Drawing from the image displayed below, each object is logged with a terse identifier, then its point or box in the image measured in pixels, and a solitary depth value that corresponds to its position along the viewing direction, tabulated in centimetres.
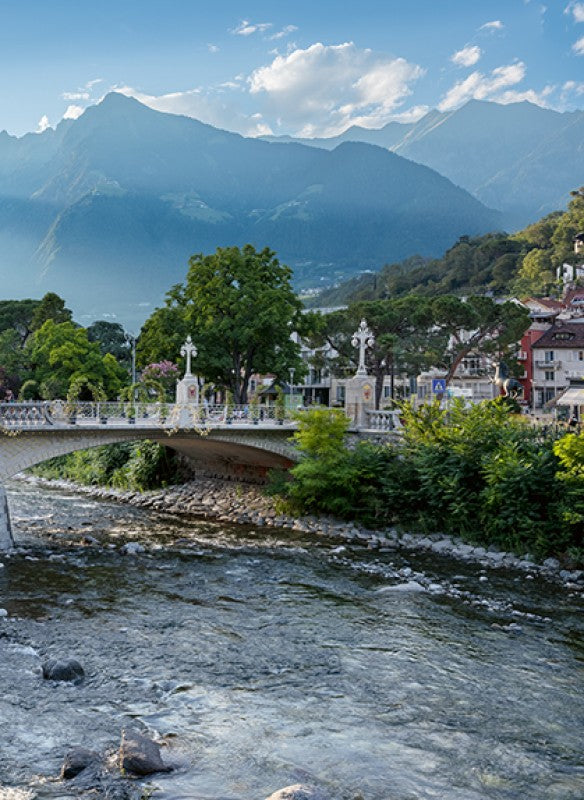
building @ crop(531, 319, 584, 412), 7088
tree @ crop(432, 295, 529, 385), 6369
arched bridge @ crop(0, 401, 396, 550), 2869
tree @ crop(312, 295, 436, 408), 6556
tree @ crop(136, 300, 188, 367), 4484
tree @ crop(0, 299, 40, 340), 8025
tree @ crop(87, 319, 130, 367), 9794
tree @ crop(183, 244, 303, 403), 4447
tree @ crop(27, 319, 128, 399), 5650
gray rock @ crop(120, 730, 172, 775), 1152
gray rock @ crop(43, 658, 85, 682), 1520
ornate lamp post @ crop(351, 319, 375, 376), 3675
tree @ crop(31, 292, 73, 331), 7344
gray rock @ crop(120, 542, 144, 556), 2781
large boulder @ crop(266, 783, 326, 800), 1018
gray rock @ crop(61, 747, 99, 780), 1134
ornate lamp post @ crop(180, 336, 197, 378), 3647
